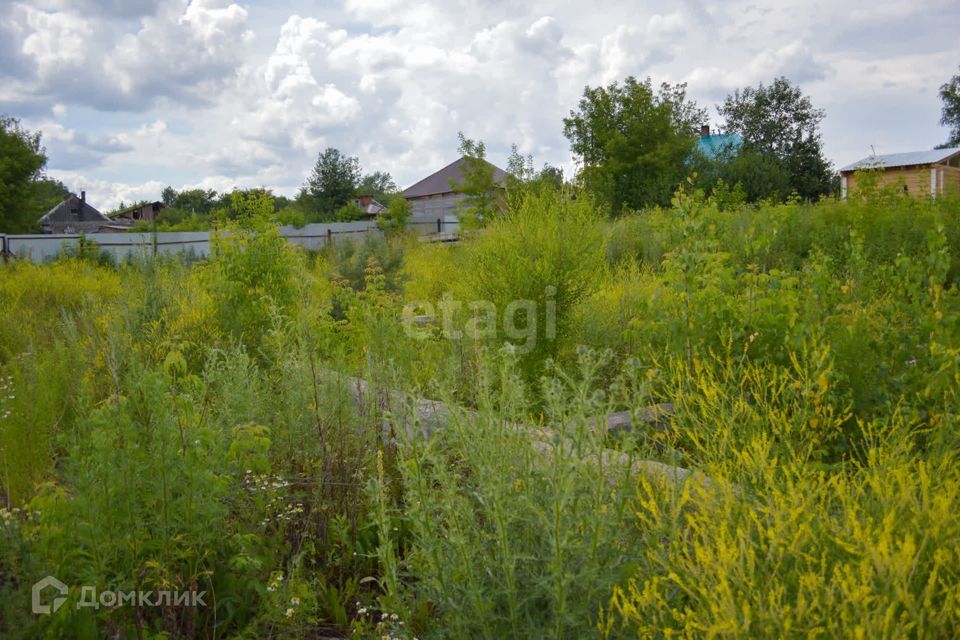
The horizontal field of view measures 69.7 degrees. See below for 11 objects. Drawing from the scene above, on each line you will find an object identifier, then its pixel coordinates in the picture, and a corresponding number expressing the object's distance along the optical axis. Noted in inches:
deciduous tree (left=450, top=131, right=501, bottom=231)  711.1
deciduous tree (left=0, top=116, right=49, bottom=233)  1256.8
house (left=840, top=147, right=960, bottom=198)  1188.4
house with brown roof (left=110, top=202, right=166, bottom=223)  2425.0
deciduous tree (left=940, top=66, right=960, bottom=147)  1560.0
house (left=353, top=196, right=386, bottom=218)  2129.6
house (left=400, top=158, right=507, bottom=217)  1772.9
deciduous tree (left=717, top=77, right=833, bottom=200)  1444.4
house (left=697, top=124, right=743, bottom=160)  1582.2
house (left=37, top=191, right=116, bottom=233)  2041.1
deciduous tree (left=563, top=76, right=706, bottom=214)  1050.1
